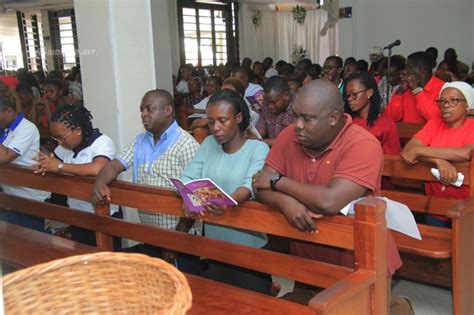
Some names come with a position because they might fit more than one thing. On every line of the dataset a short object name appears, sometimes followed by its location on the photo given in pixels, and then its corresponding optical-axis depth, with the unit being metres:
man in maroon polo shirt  1.99
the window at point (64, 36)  12.16
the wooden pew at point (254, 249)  1.83
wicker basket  1.41
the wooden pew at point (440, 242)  2.67
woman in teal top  2.55
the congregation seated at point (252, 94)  5.06
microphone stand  6.35
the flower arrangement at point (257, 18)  15.05
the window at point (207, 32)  13.20
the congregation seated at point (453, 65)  7.71
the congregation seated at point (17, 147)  3.47
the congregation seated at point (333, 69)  6.63
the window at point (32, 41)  12.55
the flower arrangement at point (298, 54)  15.37
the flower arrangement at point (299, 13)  15.25
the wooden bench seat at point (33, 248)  2.88
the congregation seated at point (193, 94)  7.55
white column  4.09
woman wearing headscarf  2.96
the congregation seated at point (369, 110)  3.67
